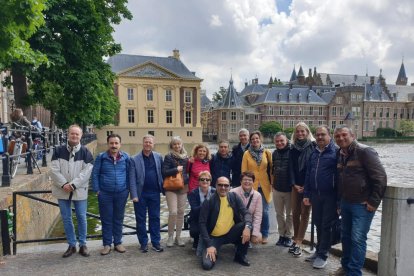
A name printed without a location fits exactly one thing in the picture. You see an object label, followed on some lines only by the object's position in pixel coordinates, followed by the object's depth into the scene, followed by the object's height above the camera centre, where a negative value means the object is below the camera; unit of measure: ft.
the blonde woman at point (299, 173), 16.47 -2.64
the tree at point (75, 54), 46.85 +10.72
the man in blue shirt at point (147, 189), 16.74 -3.46
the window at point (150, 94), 181.47 +16.26
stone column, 12.71 -4.30
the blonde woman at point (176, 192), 17.15 -3.66
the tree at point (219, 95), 273.15 +24.39
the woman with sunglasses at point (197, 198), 16.78 -3.99
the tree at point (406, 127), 258.24 -3.70
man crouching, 15.65 -4.81
